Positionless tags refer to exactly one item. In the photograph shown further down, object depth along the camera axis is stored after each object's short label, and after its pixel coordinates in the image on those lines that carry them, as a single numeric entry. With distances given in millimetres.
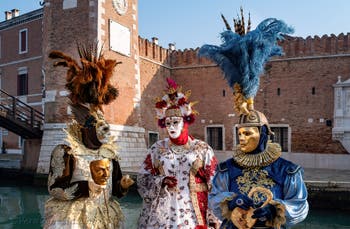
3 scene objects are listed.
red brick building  13570
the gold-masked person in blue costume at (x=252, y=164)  2338
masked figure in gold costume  2930
